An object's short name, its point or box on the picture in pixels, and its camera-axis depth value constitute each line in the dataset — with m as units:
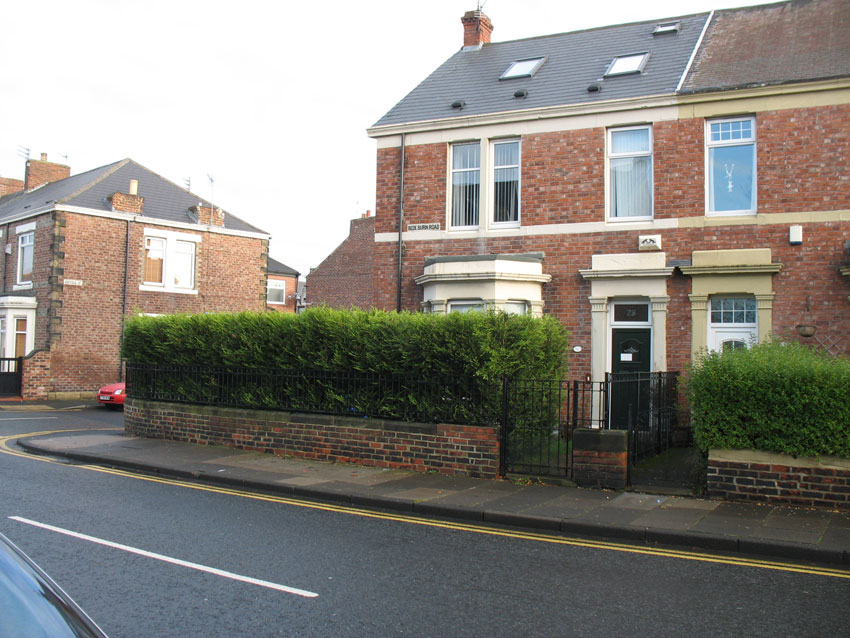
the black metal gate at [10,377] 26.70
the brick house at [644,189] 14.63
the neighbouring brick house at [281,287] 49.94
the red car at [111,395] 24.28
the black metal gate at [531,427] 10.75
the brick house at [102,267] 28.00
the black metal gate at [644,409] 10.95
